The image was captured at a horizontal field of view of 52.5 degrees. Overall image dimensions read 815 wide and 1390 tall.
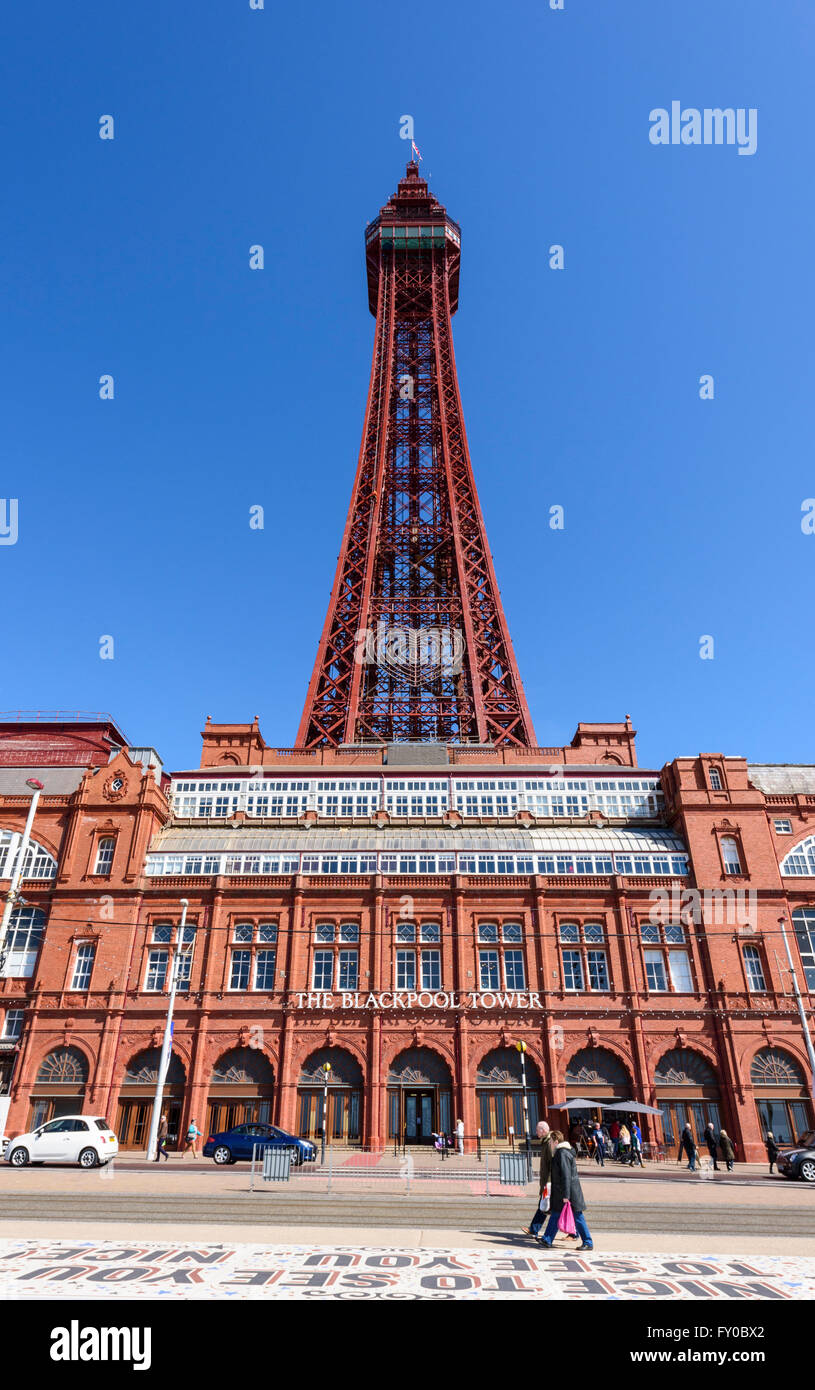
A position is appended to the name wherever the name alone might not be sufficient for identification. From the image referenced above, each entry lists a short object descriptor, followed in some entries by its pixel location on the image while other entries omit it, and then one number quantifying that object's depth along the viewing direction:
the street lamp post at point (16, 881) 23.17
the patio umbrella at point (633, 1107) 31.69
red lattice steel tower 60.00
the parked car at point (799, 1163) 23.39
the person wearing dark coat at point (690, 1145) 27.39
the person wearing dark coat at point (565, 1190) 10.62
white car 24.42
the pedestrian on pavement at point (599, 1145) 29.03
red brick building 35.38
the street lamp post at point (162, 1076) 29.24
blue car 25.70
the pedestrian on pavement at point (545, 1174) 11.41
